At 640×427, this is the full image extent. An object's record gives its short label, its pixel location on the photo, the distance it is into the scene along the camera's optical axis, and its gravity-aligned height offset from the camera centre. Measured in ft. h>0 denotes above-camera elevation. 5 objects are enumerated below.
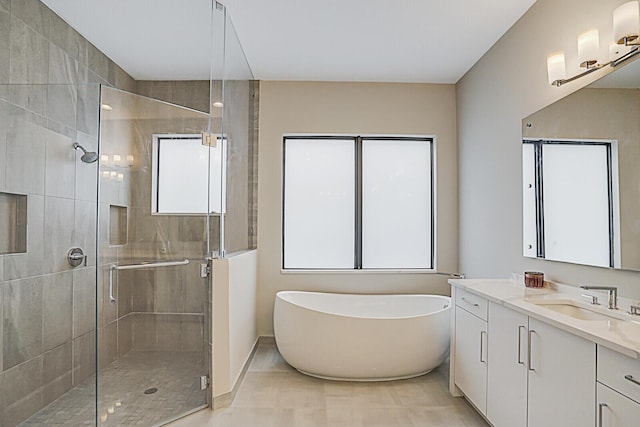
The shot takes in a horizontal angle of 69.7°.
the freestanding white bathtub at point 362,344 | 11.48 -3.03
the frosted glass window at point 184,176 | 9.66 +1.06
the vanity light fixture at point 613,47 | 6.72 +2.90
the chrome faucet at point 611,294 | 7.15 -1.10
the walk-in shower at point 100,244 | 8.68 -0.41
